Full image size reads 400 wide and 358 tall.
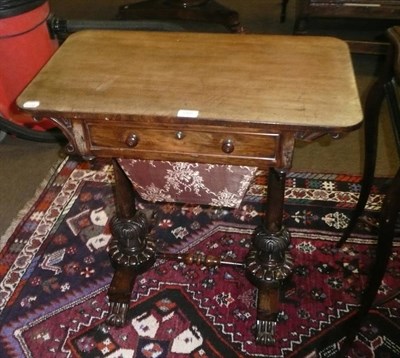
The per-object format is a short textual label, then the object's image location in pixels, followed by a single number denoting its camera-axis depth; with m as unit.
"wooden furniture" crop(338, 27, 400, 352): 1.23
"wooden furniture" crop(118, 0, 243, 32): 3.44
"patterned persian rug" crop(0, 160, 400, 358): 1.69
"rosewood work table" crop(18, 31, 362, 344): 1.19
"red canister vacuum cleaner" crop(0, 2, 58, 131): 2.37
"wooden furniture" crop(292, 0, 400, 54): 2.81
